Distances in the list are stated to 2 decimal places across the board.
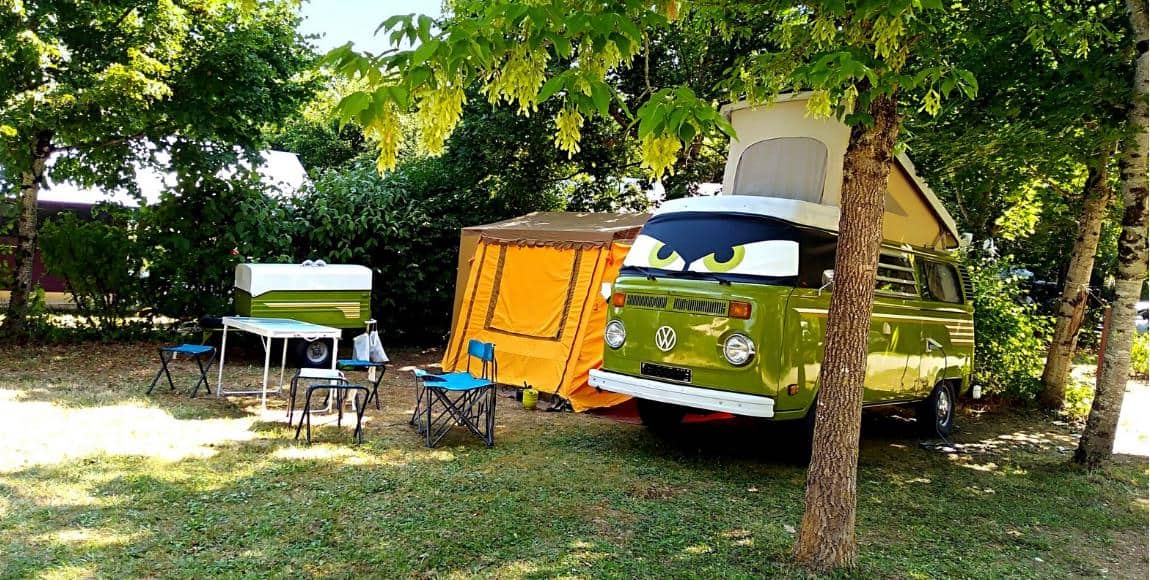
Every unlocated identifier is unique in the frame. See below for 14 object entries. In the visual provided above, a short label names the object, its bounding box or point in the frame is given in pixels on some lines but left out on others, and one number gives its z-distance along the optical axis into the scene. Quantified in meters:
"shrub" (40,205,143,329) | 10.50
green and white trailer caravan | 9.55
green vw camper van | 5.70
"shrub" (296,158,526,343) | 11.70
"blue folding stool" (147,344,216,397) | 7.52
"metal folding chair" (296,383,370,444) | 6.15
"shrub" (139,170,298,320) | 10.83
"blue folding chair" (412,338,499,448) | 6.44
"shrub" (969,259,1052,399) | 9.84
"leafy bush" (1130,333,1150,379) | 13.15
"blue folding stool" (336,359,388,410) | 7.81
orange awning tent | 8.67
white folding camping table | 6.96
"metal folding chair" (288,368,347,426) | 6.55
